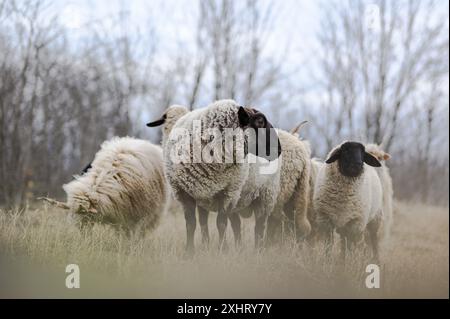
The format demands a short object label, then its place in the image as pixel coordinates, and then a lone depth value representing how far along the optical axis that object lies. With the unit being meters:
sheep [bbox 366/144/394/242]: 6.05
